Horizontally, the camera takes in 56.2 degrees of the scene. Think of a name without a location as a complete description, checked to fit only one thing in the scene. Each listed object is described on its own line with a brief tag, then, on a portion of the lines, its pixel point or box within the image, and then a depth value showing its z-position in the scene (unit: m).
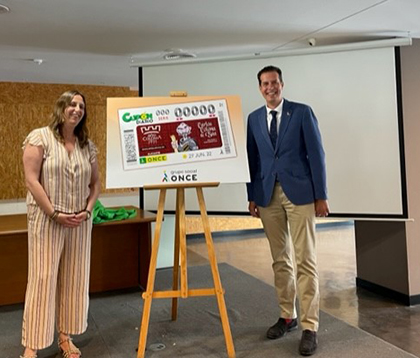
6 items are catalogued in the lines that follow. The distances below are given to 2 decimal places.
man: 2.24
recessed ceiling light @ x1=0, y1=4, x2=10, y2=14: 2.53
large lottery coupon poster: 2.23
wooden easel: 2.12
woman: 2.00
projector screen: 3.08
